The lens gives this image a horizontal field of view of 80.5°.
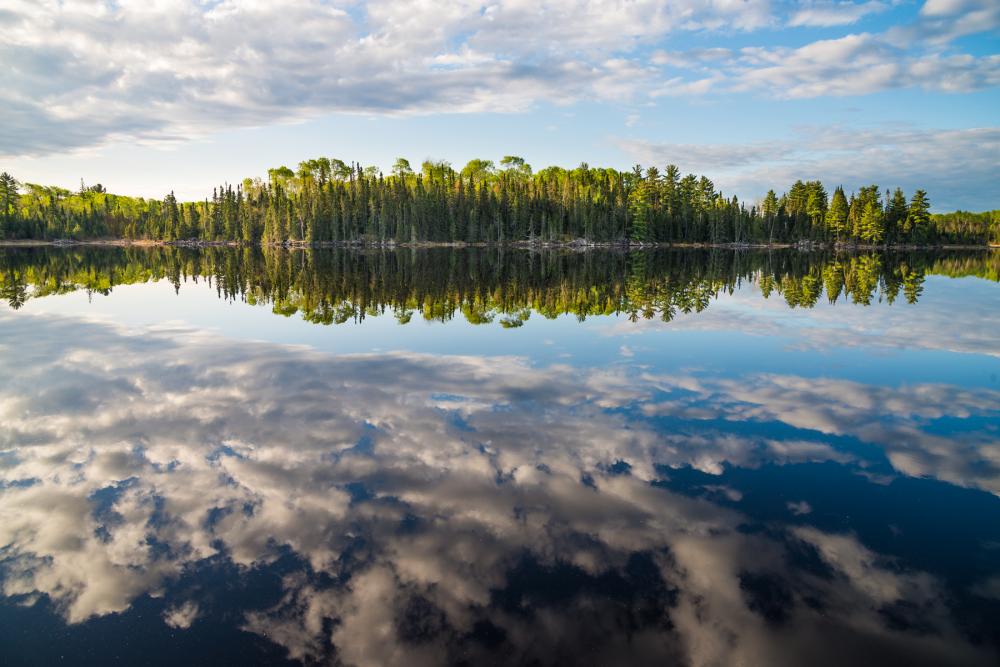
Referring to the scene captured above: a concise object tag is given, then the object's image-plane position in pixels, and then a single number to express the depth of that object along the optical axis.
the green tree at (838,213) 137.50
